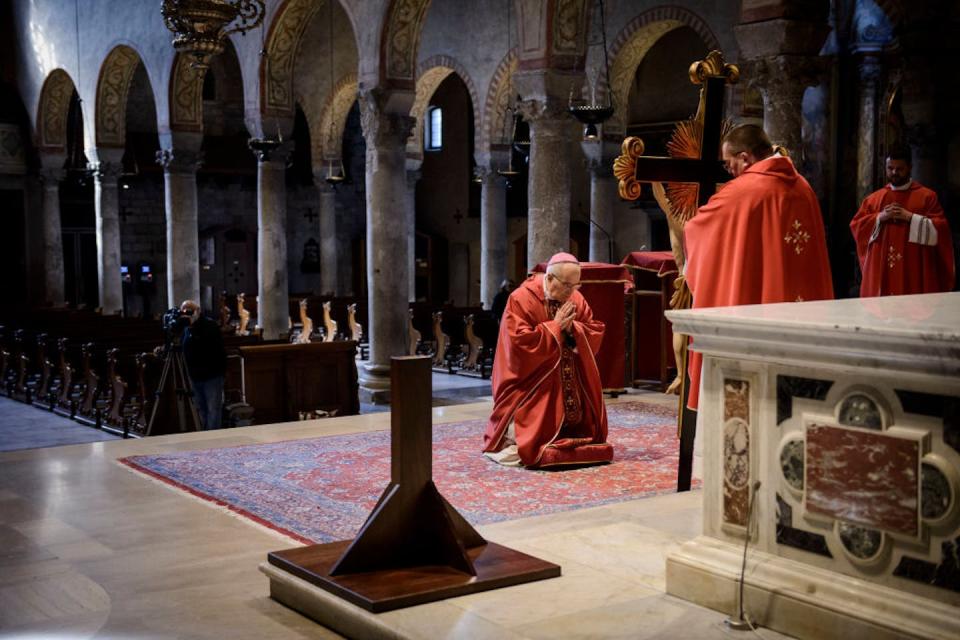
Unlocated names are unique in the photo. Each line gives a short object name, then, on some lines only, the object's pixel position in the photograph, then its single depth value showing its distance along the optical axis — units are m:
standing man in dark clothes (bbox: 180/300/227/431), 9.74
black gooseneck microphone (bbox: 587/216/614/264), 18.12
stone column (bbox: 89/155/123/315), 22.39
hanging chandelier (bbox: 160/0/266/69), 8.91
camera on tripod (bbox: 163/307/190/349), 9.82
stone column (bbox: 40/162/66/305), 25.17
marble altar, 2.92
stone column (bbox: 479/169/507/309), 20.06
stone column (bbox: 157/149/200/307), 19.64
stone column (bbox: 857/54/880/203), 12.91
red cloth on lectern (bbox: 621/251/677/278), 9.61
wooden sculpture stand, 3.99
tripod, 9.88
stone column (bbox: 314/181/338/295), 24.70
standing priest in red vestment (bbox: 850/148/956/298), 7.62
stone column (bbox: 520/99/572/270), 11.73
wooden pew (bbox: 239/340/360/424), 10.50
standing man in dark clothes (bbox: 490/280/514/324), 14.83
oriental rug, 5.83
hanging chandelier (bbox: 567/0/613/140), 13.73
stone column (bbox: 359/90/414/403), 13.29
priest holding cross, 4.84
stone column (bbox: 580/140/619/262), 18.02
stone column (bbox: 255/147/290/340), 17.86
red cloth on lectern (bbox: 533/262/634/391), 9.55
